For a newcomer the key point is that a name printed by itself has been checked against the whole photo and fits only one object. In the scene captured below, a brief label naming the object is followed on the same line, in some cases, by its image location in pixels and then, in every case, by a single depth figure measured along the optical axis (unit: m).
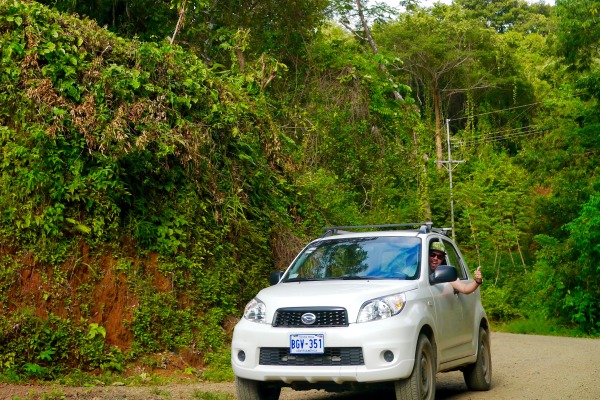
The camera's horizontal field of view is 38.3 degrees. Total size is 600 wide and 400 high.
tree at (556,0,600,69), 28.47
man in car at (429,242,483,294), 10.12
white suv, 8.03
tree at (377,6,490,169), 48.56
